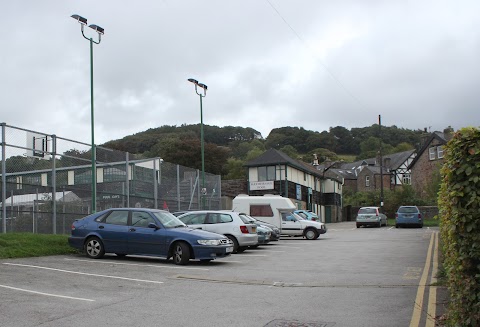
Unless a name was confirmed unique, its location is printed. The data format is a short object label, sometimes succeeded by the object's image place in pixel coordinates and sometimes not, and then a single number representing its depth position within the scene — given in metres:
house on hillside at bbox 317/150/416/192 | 91.00
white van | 28.00
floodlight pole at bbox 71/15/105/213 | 19.39
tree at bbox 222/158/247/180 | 87.50
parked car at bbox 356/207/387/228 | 42.62
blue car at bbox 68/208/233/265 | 14.52
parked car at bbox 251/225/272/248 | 21.47
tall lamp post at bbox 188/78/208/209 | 29.24
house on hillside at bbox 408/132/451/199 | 67.00
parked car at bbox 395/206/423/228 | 39.09
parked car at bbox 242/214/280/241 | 23.72
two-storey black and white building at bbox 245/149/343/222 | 56.94
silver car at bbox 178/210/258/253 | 18.73
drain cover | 7.38
